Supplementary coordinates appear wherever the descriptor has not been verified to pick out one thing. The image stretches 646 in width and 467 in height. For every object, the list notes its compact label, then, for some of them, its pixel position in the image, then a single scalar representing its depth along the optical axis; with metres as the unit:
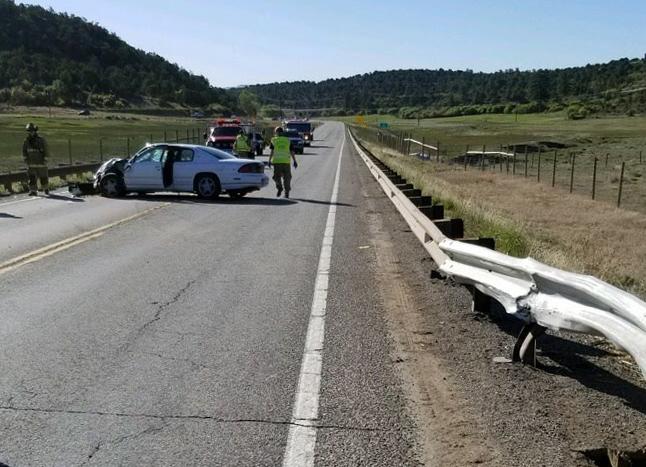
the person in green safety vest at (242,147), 28.30
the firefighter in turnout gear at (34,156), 20.97
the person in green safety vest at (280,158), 20.14
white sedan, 19.84
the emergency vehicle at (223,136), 39.88
